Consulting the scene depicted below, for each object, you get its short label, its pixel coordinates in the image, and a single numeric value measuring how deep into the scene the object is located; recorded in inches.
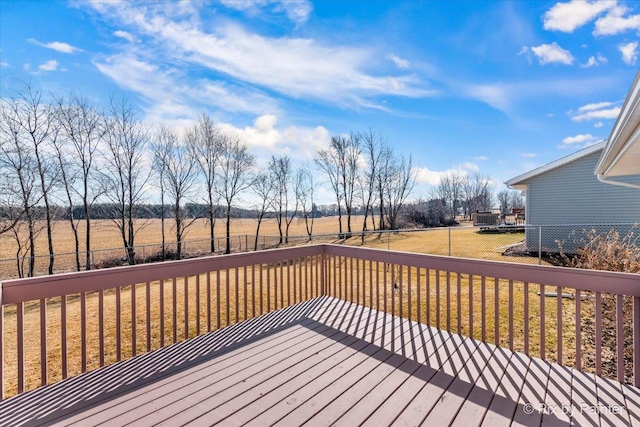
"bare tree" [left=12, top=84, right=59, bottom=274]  367.9
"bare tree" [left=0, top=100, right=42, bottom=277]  358.9
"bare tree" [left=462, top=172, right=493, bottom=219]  1659.7
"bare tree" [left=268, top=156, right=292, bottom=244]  750.5
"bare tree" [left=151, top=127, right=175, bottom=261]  530.9
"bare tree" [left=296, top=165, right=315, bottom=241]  814.5
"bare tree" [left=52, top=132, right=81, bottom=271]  416.2
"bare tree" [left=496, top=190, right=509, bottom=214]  1854.1
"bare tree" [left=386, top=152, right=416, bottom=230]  894.4
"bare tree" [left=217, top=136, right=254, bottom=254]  629.0
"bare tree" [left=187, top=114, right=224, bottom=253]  584.1
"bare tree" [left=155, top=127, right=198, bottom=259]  542.6
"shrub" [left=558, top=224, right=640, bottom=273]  151.3
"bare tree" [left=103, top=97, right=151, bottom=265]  470.0
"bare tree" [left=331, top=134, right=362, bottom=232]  811.4
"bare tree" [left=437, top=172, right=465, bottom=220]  1606.7
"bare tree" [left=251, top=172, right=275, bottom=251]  706.2
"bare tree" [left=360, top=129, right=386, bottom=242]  811.4
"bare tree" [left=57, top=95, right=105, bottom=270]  417.7
